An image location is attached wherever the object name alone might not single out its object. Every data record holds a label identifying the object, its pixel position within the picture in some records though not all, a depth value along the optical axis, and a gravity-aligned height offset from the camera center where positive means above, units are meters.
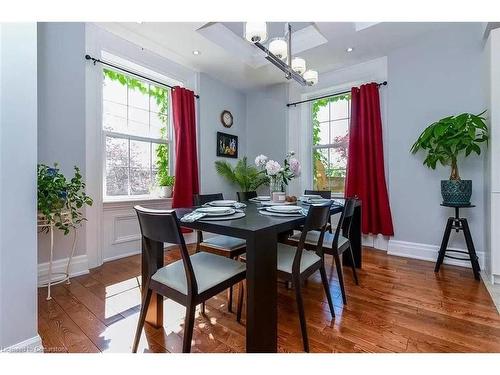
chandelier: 1.60 +1.06
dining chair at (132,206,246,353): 1.11 -0.47
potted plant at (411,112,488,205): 2.26 +0.43
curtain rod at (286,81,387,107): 3.13 +1.37
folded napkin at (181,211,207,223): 1.34 -0.18
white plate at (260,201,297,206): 1.98 -0.15
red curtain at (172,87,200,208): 3.21 +0.57
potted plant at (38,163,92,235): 1.80 -0.09
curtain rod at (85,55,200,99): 2.53 +1.38
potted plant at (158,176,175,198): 3.29 +0.02
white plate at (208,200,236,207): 1.91 -0.14
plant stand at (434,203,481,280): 2.28 -0.53
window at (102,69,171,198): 2.90 +0.68
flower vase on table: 1.97 +0.11
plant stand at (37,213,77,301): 1.94 -0.79
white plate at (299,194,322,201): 2.42 -0.11
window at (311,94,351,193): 3.65 +0.72
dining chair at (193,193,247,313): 1.78 -0.47
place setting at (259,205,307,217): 1.54 -0.17
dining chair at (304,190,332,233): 2.88 -0.09
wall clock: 4.10 +1.19
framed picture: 4.05 +0.72
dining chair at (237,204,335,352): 1.34 -0.48
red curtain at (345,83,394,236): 3.05 +0.32
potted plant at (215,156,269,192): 4.03 +0.19
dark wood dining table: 1.12 -0.41
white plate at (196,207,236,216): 1.46 -0.16
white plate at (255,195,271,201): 2.48 -0.13
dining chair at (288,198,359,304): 1.84 -0.47
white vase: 3.29 -0.07
